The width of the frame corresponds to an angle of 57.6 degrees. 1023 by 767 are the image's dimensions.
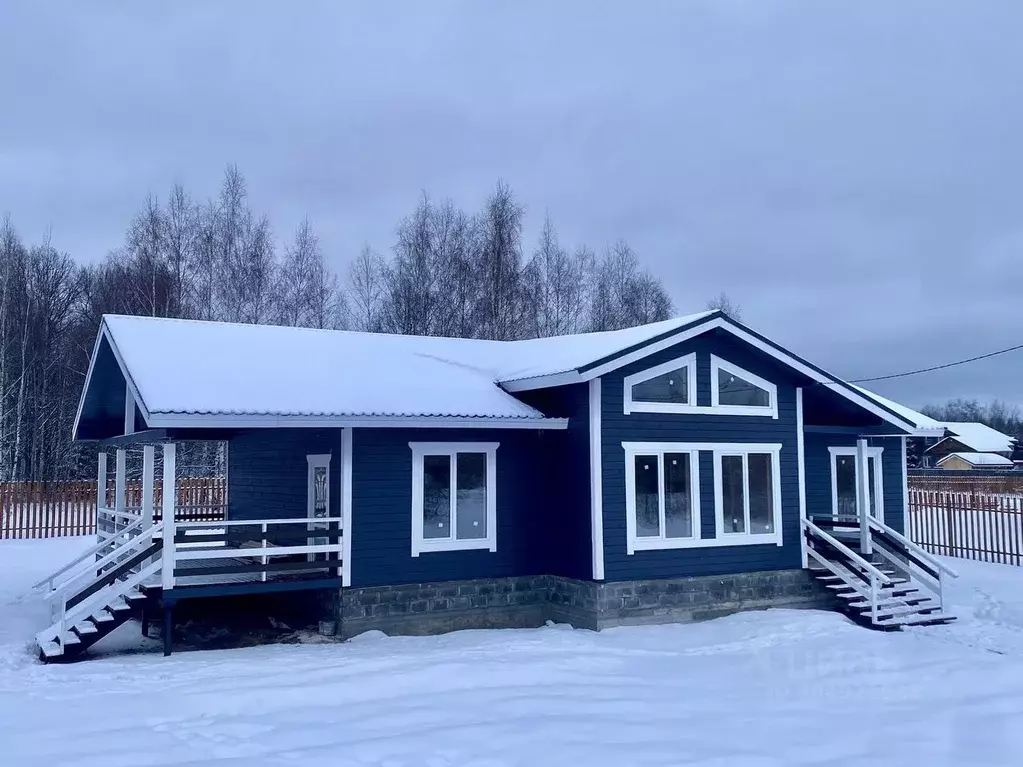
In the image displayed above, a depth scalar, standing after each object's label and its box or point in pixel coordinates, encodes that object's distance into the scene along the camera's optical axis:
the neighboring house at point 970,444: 66.75
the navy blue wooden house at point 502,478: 12.32
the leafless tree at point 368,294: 37.25
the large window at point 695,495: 13.80
